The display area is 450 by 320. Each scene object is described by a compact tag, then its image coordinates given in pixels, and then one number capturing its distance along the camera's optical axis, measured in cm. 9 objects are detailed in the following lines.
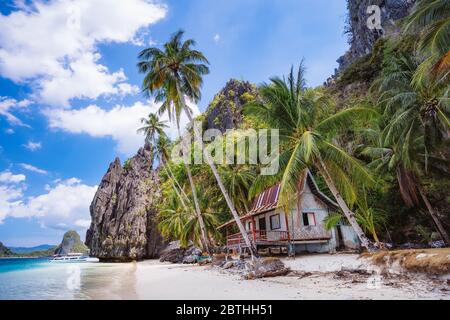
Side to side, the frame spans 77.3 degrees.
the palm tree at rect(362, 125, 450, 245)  1505
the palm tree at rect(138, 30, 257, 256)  1794
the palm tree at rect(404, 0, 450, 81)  890
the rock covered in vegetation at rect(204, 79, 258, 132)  4434
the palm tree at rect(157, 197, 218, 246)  2831
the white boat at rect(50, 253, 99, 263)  8688
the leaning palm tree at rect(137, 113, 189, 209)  3198
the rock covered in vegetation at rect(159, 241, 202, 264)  2764
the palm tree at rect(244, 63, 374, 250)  1112
